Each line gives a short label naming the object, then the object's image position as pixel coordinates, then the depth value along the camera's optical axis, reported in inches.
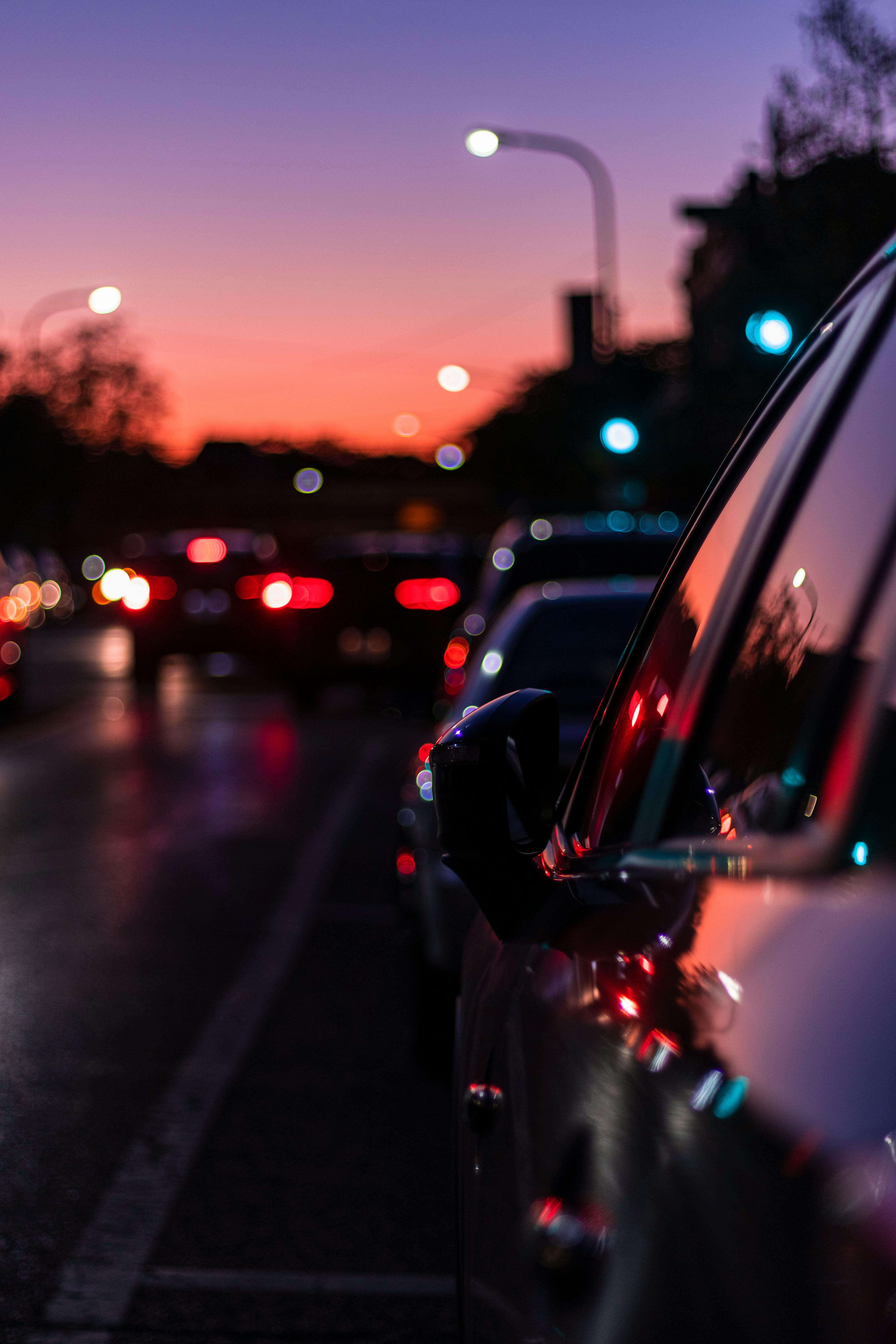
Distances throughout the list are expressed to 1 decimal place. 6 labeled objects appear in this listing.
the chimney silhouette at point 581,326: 1083.9
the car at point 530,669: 245.6
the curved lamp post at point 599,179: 1154.0
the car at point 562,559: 408.2
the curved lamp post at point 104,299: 1668.3
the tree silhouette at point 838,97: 586.9
